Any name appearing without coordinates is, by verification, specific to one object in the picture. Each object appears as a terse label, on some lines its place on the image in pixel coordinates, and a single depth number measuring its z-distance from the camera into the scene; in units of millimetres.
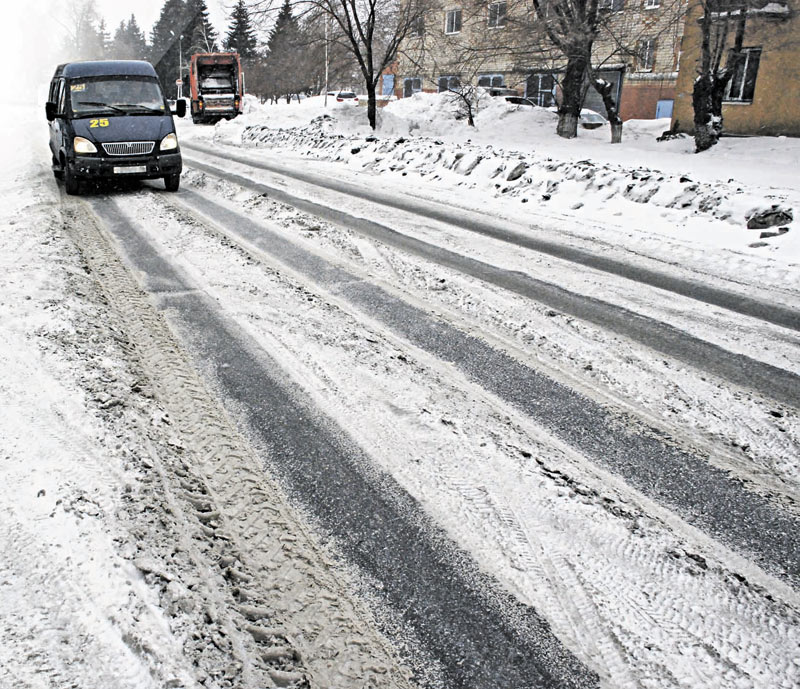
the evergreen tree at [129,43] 102750
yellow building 16103
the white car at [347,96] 49900
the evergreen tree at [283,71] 54556
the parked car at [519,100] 28169
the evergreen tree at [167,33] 81312
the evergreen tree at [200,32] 72500
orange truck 34688
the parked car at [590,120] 26964
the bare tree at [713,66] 13734
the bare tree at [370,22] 21562
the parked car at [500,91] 29453
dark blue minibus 9766
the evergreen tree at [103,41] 100500
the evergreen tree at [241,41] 66312
